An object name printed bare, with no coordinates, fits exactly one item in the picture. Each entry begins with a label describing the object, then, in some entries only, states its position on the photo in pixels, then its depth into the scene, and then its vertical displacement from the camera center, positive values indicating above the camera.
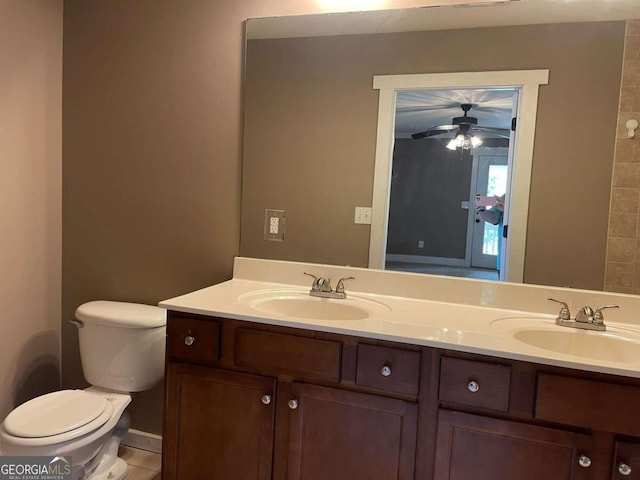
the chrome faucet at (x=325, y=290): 1.76 -0.31
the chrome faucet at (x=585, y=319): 1.47 -0.31
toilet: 1.54 -0.76
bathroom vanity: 1.17 -0.50
